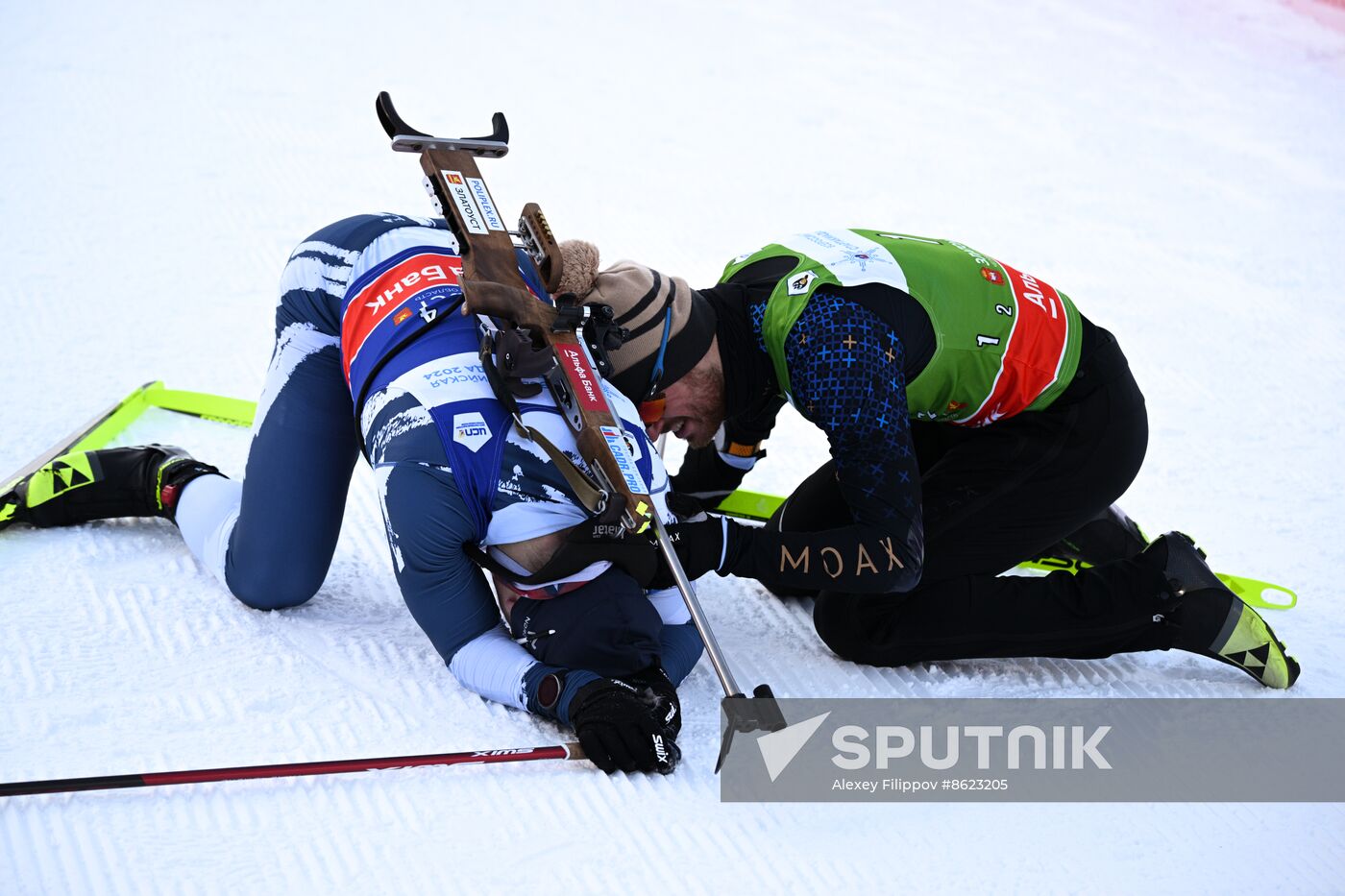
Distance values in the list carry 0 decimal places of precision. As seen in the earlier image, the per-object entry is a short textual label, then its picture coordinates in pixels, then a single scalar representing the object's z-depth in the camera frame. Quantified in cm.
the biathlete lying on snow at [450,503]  403
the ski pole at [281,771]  366
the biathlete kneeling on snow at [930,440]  418
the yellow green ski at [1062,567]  551
